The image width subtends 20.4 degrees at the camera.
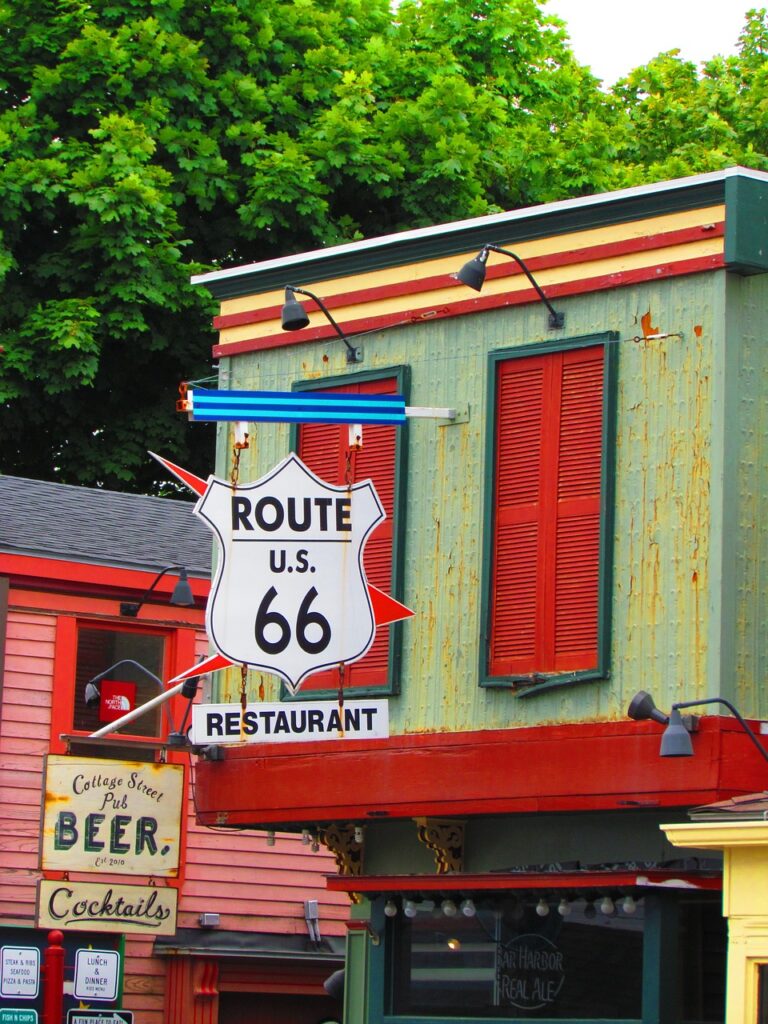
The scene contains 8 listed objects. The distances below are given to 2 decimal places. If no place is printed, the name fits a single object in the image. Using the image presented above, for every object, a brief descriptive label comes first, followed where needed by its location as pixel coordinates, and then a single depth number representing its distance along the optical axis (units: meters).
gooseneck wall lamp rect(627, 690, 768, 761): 13.88
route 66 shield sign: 15.78
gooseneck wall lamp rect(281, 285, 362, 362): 16.44
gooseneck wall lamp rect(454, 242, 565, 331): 15.43
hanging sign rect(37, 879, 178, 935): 19.69
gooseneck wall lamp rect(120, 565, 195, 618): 20.56
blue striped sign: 16.19
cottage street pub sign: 19.70
